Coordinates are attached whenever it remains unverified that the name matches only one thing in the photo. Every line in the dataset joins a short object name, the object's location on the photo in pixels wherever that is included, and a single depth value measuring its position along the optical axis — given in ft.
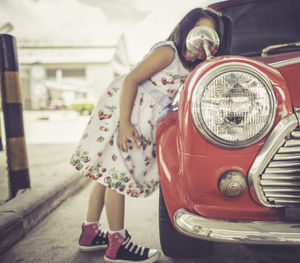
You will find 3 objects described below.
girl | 4.03
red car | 2.81
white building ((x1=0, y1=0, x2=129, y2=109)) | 73.92
